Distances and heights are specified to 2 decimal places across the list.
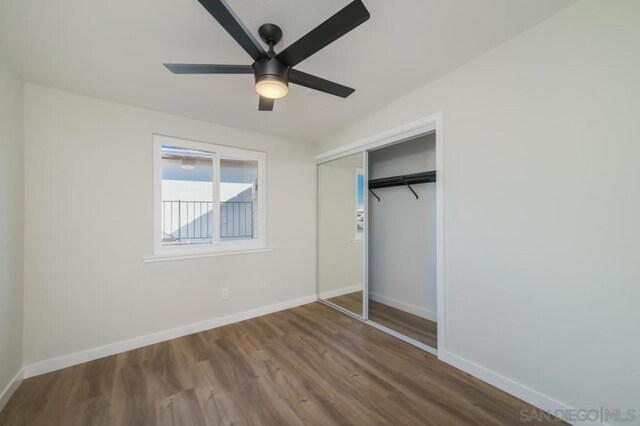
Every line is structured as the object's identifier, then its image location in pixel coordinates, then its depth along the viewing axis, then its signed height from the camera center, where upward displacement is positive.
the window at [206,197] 2.71 +0.22
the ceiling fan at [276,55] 1.07 +0.87
